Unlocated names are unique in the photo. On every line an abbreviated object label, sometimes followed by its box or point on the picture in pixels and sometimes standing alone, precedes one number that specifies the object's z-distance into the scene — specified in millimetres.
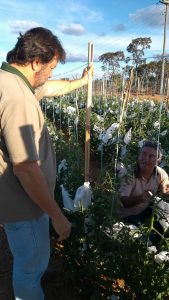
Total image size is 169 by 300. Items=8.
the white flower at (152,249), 1314
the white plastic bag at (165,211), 1453
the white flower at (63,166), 2158
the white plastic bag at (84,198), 1585
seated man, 1954
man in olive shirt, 1066
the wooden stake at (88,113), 1769
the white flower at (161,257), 1276
